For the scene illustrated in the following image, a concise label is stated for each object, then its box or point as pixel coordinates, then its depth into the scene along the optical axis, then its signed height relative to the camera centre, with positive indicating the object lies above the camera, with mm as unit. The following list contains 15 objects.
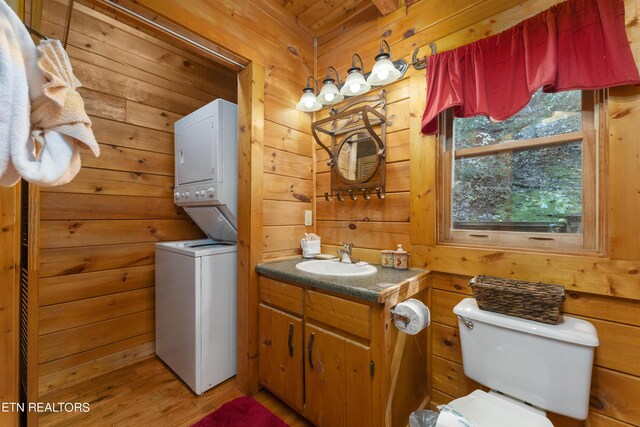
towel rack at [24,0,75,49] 1200 +920
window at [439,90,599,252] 1177 +191
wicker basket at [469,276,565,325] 1050 -335
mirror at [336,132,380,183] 1745 +382
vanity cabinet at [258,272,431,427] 1151 -685
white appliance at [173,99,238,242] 1803 +342
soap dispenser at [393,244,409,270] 1542 -255
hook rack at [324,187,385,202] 1696 +139
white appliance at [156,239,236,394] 1678 -642
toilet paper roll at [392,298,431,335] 1109 -416
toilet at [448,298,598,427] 987 -605
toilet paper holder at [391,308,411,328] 1143 -438
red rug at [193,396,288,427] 1436 -1109
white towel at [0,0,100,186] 612 +232
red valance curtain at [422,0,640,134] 1038 +669
